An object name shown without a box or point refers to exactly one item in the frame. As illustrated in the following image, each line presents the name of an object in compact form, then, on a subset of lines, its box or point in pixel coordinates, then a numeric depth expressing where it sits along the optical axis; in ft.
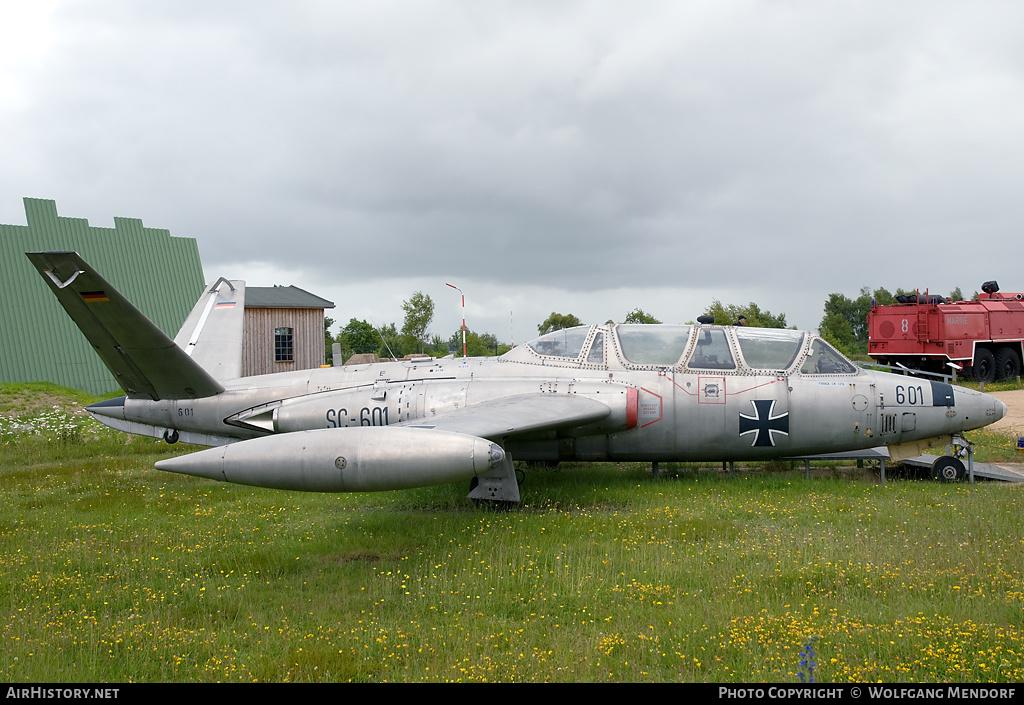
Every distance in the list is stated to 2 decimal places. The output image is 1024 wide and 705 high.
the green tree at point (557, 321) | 135.54
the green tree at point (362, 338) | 203.21
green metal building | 91.91
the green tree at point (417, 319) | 180.14
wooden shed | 104.94
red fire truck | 80.89
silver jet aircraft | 30.96
